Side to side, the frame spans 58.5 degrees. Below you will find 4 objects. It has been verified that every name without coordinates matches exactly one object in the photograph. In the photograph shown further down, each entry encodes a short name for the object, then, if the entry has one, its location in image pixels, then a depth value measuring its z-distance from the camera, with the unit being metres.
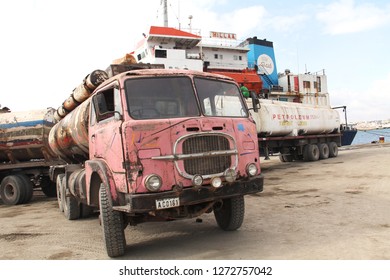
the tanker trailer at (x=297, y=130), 16.77
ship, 25.61
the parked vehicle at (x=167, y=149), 4.49
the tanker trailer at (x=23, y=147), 11.77
